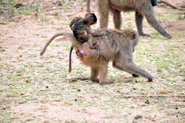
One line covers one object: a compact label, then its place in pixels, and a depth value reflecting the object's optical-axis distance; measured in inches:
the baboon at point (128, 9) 695.7
